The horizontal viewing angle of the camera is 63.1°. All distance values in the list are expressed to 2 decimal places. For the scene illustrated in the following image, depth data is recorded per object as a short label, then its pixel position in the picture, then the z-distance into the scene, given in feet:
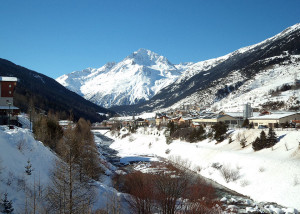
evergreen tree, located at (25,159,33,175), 63.00
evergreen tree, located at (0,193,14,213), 47.70
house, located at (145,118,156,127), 526.57
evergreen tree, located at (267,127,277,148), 146.68
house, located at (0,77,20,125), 154.71
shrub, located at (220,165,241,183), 124.77
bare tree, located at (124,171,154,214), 69.97
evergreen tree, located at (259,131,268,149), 148.05
